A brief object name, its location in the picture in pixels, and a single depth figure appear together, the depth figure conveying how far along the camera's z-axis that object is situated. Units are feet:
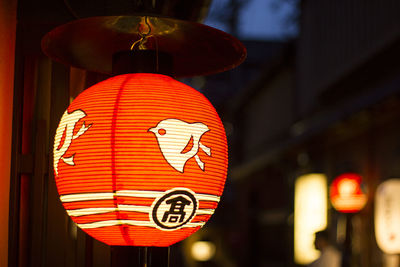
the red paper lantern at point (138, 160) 10.14
